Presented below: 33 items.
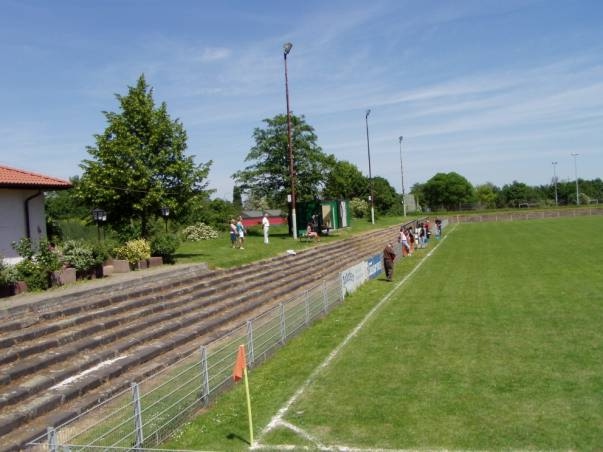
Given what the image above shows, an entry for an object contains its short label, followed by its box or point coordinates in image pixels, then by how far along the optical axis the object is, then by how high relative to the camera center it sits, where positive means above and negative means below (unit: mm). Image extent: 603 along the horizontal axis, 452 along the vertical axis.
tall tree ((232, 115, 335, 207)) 38906 +3635
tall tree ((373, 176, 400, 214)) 85188 +1428
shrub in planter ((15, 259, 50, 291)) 14102 -984
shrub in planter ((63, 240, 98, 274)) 15766 -689
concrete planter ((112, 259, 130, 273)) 18375 -1203
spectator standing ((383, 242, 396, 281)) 23234 -2171
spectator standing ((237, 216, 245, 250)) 26609 -582
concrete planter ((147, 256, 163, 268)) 19469 -1219
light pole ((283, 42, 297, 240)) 29938 +4588
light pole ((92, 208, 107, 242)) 20400 +574
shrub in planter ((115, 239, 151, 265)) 18844 -798
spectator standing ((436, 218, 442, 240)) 46625 -2017
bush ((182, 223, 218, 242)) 38969 -730
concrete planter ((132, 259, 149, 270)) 19016 -1274
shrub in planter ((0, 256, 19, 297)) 13531 -1015
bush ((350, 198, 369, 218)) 78312 +285
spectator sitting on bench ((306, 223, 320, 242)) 32969 -1113
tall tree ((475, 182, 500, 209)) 155125 +1242
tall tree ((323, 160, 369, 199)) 81062 +4594
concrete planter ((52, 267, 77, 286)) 14875 -1166
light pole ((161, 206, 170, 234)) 21328 +536
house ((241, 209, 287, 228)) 84994 +114
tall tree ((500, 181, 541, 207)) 148500 +1026
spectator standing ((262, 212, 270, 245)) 29375 -481
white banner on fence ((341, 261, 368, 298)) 19558 -2463
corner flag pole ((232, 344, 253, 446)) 8172 -2120
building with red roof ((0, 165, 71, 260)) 16062 +949
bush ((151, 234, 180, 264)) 19938 -735
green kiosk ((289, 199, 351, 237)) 34719 -140
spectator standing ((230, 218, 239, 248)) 27156 -598
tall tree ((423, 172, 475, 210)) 142500 +3084
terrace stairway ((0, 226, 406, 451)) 8539 -2265
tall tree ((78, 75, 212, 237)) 20688 +2219
